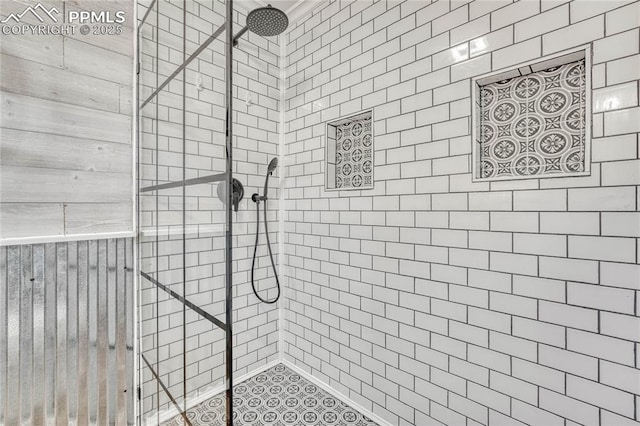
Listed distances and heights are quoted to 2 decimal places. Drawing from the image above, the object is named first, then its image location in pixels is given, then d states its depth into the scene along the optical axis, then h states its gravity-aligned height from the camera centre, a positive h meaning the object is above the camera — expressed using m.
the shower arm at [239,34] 1.95 +1.24
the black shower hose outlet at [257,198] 2.26 +0.09
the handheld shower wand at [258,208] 2.27 +0.01
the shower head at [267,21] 1.70 +1.16
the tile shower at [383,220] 1.16 -0.06
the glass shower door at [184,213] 1.19 -0.02
